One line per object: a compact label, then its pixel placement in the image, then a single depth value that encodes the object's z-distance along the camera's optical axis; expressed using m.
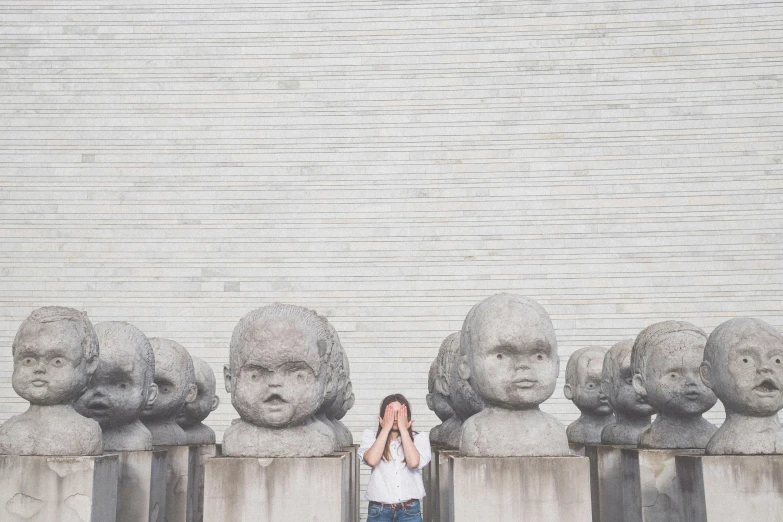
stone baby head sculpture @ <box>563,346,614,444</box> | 7.90
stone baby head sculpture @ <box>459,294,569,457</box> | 4.79
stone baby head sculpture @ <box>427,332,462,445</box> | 7.58
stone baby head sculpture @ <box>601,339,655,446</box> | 6.90
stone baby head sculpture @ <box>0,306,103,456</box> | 5.02
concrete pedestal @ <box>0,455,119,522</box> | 4.82
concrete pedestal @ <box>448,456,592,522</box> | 4.58
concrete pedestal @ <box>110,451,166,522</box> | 5.95
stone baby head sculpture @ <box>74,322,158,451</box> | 6.12
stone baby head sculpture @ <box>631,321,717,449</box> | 5.91
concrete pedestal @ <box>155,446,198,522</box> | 6.96
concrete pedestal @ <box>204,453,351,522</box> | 4.74
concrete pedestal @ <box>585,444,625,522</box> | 6.69
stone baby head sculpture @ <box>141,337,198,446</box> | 7.22
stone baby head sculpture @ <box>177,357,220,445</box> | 8.20
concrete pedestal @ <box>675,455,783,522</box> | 4.69
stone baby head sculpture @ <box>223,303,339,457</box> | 4.94
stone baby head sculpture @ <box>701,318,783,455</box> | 4.86
